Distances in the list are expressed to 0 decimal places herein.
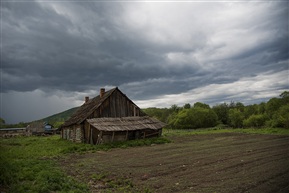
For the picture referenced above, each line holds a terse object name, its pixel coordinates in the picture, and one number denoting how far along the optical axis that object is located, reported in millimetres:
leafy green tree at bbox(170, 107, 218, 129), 75688
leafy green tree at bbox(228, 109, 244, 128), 73162
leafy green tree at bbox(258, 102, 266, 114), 76875
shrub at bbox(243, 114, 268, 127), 63375
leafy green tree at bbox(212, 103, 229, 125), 87856
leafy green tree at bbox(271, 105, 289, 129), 47156
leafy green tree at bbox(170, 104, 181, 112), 107438
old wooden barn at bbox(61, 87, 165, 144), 27812
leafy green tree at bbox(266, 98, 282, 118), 65375
